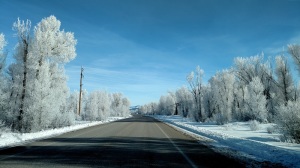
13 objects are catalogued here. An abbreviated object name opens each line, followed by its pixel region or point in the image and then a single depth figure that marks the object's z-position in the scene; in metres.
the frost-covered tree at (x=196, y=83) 52.19
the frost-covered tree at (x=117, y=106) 124.38
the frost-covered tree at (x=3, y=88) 20.48
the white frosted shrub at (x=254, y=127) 27.96
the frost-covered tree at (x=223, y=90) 55.84
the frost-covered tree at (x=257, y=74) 50.38
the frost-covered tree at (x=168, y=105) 144.05
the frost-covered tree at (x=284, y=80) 43.19
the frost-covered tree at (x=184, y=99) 104.13
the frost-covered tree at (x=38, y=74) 23.28
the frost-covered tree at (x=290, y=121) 16.45
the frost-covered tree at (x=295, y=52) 34.31
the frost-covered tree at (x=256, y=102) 43.76
